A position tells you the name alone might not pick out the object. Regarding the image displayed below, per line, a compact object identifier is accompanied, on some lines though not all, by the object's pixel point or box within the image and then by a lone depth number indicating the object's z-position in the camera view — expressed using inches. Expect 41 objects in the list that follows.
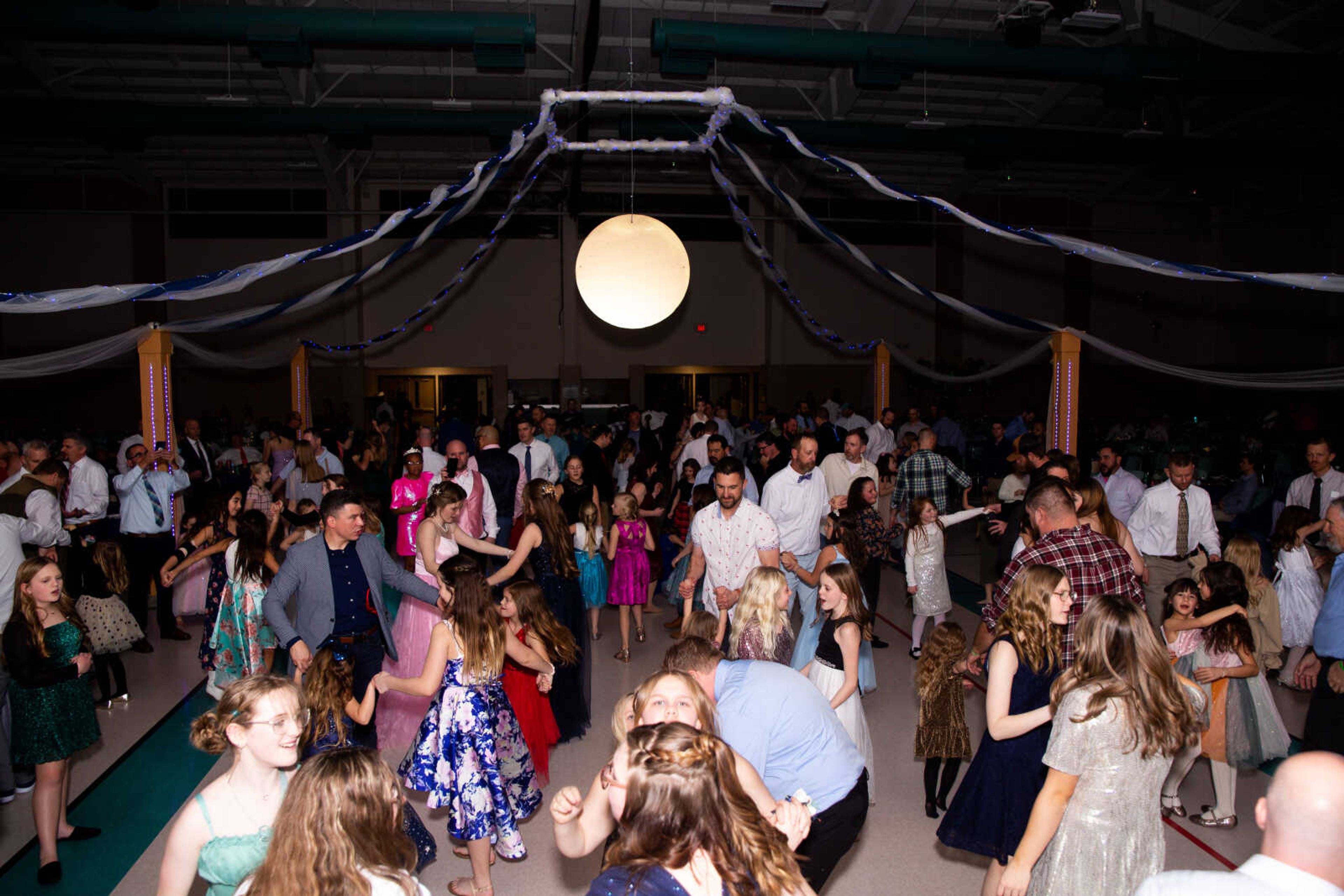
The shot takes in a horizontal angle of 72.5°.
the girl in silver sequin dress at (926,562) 224.4
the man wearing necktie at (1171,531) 202.2
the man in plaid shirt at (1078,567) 129.6
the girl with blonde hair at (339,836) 63.9
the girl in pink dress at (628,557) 244.7
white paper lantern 209.0
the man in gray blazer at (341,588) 142.8
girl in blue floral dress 123.9
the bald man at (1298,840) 55.1
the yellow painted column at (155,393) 275.1
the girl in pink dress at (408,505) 239.6
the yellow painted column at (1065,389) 282.8
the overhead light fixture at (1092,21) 284.0
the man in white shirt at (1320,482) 242.1
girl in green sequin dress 130.6
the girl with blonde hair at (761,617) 139.1
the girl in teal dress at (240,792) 74.4
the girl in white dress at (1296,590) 211.6
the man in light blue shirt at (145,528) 249.4
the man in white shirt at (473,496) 241.0
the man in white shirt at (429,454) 295.7
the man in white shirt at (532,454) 303.4
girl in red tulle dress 152.9
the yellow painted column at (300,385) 444.5
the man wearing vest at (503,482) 268.2
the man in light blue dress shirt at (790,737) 91.7
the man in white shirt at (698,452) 333.1
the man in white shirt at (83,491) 245.1
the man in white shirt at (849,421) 505.7
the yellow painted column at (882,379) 470.3
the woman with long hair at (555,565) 188.9
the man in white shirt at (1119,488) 236.5
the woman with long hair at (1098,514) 169.0
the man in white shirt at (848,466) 250.1
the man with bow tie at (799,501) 204.7
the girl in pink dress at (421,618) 186.2
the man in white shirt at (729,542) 170.6
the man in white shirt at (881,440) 426.6
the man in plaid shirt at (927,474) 265.9
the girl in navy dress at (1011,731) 104.7
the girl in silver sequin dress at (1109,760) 87.9
